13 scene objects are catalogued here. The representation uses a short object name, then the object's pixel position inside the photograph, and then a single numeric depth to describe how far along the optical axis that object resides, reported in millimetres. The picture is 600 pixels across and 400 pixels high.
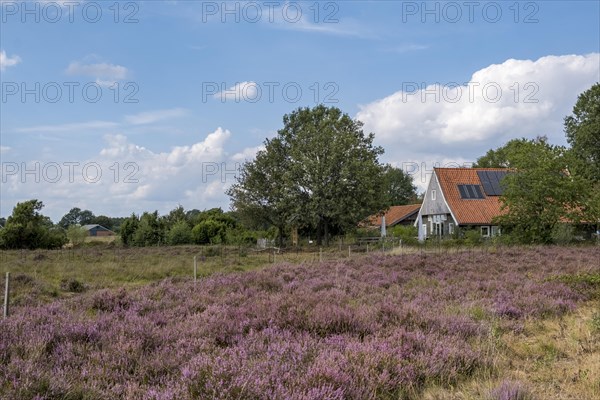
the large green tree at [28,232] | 43750
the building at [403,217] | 69025
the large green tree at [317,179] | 40562
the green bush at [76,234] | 53772
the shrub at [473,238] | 33094
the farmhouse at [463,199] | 44188
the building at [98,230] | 119688
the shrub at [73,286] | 15453
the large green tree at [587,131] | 50938
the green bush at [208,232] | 54031
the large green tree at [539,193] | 32969
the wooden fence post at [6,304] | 8692
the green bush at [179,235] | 51000
